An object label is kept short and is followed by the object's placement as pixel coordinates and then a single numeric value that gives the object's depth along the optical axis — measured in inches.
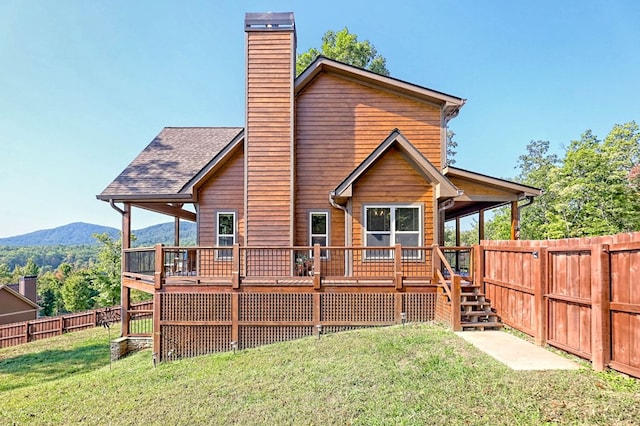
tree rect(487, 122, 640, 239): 882.8
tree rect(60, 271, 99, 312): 1376.7
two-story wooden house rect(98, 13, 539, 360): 349.4
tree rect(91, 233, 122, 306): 1020.5
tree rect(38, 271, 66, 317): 1926.7
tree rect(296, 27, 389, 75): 1002.1
